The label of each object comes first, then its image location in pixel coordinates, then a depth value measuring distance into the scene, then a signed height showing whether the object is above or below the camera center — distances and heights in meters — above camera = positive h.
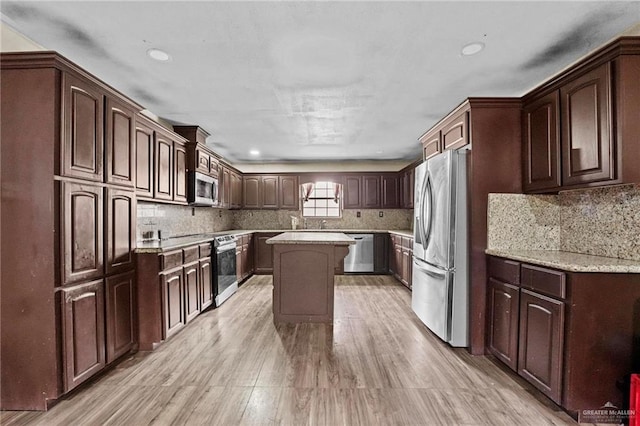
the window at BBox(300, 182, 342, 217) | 7.10 +0.32
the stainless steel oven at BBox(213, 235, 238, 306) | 4.13 -0.77
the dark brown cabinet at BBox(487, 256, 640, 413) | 1.85 -0.77
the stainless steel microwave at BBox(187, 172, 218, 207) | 4.19 +0.36
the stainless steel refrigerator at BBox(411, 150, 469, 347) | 2.81 -0.35
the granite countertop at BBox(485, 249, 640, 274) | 1.83 -0.34
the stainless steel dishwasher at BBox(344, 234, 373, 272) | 6.27 -0.90
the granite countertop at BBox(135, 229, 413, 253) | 2.77 -0.30
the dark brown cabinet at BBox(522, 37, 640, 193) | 1.86 +0.60
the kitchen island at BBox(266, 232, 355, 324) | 3.53 -0.79
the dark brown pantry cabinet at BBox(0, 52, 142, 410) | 1.92 -0.09
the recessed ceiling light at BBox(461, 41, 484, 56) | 2.25 +1.23
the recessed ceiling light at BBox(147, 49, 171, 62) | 2.34 +1.25
